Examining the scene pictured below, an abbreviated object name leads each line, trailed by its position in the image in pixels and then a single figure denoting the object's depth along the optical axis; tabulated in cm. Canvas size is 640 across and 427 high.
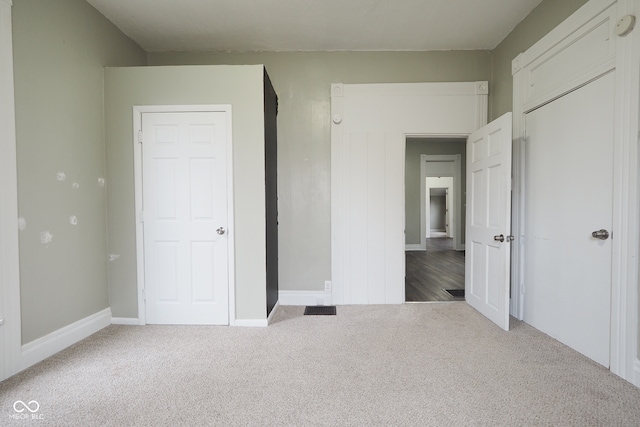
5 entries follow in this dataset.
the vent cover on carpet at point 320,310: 308
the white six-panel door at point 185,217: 274
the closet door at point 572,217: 204
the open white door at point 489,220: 262
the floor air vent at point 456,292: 374
